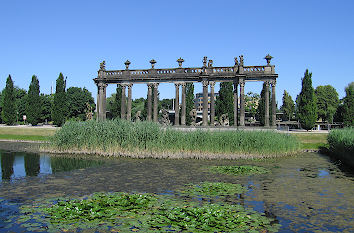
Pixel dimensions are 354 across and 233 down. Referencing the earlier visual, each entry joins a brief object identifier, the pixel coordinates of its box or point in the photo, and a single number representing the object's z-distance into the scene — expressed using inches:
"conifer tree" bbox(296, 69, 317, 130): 1664.6
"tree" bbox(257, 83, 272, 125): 1718.9
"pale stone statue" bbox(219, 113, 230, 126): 1395.2
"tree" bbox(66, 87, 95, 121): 3122.5
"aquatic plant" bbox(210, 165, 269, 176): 603.2
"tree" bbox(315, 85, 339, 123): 2968.0
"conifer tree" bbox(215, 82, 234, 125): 1836.2
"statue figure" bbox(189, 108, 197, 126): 1333.2
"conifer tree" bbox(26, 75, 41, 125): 2074.3
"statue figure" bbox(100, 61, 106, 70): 1522.6
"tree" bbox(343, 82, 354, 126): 1891.0
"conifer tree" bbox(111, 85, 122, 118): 2028.8
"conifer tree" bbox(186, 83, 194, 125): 1978.8
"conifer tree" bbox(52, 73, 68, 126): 1908.2
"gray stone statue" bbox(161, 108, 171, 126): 1376.7
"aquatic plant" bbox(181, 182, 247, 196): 425.4
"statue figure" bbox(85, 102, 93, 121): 1551.6
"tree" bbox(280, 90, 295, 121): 3218.0
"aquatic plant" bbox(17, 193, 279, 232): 286.2
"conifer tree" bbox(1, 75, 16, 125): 2129.7
